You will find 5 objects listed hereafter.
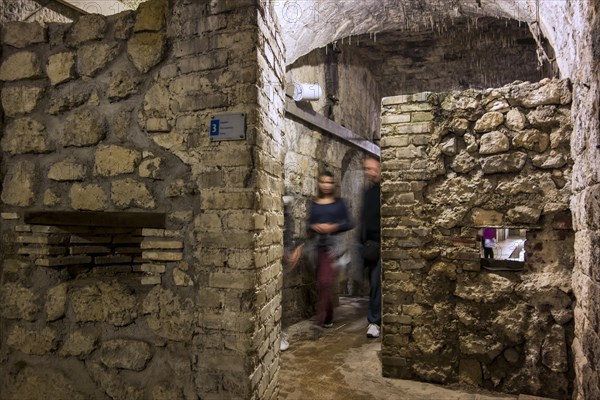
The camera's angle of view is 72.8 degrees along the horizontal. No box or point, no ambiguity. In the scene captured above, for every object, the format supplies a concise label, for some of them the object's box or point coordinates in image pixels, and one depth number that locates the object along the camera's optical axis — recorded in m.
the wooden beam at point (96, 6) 3.29
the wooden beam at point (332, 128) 4.48
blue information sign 2.04
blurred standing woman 4.00
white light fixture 4.26
